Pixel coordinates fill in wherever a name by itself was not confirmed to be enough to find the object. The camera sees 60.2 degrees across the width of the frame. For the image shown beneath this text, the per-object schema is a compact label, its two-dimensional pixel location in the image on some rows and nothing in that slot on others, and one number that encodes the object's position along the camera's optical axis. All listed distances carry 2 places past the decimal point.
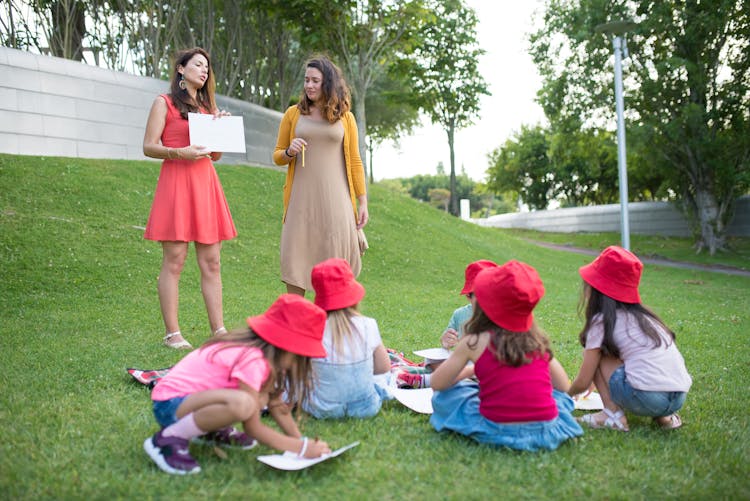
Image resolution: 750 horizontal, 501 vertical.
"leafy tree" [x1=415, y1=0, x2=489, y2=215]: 28.44
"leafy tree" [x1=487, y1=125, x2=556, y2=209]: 42.66
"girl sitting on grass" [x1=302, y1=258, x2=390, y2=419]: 3.47
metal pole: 14.90
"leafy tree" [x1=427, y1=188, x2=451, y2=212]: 84.19
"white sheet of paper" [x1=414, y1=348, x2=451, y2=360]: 4.61
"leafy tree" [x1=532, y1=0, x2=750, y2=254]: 19.75
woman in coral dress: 5.38
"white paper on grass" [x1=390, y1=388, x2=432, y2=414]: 3.89
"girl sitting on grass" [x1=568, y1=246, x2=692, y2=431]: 3.58
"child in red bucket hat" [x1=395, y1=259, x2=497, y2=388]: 4.38
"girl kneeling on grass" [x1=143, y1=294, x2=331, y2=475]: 2.77
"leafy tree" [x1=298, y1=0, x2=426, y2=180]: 16.08
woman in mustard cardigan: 5.17
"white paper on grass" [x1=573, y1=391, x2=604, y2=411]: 4.09
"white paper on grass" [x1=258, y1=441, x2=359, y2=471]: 2.75
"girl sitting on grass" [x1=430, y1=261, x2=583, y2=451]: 3.15
